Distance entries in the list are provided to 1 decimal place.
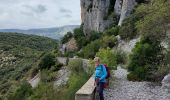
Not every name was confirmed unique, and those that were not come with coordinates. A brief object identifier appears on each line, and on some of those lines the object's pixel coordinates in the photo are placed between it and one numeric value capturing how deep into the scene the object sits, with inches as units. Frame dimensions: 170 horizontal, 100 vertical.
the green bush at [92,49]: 662.2
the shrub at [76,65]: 428.0
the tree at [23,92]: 435.2
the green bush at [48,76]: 520.5
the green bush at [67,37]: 1175.8
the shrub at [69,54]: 895.6
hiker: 210.3
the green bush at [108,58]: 298.5
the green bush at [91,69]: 294.8
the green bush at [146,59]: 285.6
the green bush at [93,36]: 849.4
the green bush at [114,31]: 701.6
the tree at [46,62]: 738.1
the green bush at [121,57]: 441.9
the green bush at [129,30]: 588.3
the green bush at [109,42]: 623.6
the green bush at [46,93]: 277.1
